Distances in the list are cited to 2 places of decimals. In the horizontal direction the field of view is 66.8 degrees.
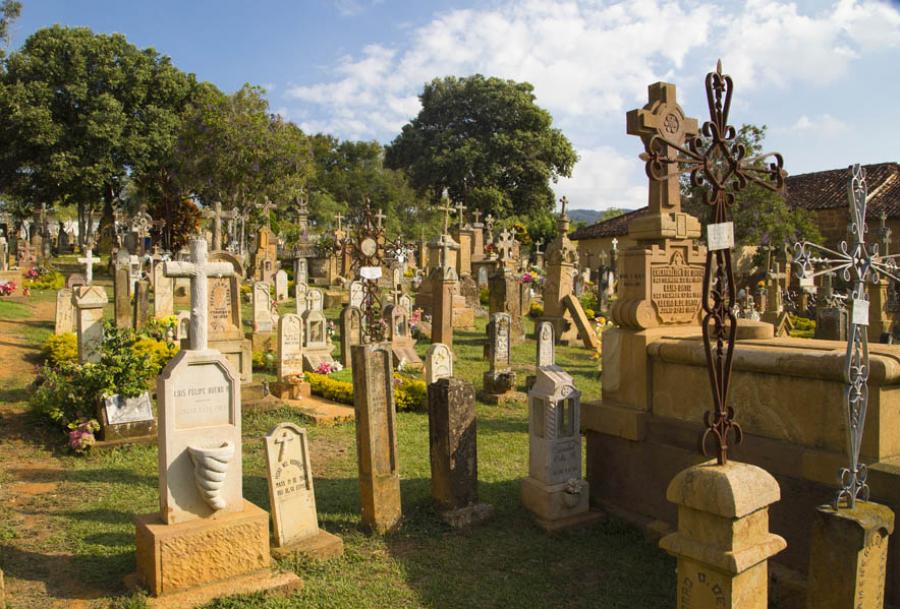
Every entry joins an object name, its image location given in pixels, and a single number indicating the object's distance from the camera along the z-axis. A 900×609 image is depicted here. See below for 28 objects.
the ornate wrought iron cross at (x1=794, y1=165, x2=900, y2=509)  3.63
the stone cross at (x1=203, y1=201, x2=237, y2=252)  24.38
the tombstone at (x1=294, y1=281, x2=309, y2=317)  17.50
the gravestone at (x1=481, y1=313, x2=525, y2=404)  11.60
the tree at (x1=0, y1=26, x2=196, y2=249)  29.89
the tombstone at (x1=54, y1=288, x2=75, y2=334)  14.24
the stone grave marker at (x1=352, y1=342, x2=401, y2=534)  5.88
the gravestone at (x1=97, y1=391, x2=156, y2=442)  8.12
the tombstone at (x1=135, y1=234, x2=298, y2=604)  4.54
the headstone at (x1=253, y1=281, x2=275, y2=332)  14.38
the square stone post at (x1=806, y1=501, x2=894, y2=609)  3.38
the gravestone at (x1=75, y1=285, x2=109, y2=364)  11.30
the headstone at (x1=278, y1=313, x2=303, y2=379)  11.38
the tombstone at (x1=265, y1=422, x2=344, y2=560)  5.30
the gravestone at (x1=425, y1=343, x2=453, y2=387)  11.16
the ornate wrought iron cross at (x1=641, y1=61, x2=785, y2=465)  3.24
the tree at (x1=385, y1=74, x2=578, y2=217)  47.03
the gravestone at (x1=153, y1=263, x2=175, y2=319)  16.88
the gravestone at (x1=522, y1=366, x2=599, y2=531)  6.20
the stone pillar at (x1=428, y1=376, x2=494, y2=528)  6.19
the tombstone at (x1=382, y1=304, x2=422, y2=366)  14.67
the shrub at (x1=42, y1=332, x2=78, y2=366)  11.75
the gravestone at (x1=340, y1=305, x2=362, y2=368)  13.90
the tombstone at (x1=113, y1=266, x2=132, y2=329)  14.85
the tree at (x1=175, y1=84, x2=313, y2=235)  29.25
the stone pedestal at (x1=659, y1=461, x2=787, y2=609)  3.00
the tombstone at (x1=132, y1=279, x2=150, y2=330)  15.70
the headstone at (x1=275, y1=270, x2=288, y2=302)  22.89
